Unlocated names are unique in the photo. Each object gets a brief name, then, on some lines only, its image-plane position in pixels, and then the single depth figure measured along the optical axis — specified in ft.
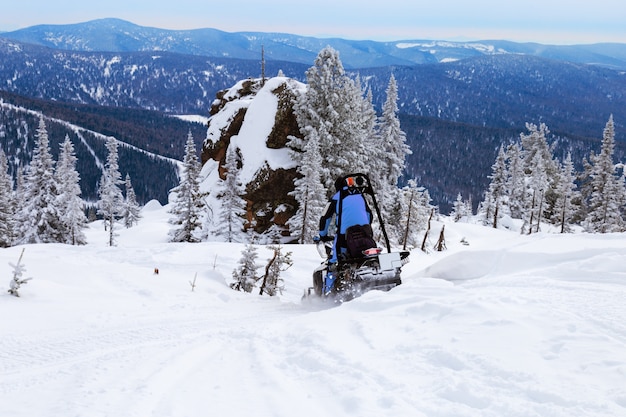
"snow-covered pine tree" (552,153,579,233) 155.94
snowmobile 30.07
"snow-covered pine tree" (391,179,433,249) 114.52
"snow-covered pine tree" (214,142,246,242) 108.78
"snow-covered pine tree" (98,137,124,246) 142.82
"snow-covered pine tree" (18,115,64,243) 116.98
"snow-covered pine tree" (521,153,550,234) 159.94
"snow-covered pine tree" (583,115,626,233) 135.03
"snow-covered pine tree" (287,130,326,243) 102.01
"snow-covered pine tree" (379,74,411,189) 130.11
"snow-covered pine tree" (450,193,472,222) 228.96
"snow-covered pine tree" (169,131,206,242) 117.70
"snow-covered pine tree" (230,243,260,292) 48.62
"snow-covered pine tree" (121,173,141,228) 257.14
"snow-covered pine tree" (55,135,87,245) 122.21
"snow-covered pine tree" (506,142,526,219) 189.88
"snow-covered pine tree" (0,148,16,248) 125.90
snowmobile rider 30.73
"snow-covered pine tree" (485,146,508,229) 195.36
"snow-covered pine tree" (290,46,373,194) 113.39
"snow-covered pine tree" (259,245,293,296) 49.47
